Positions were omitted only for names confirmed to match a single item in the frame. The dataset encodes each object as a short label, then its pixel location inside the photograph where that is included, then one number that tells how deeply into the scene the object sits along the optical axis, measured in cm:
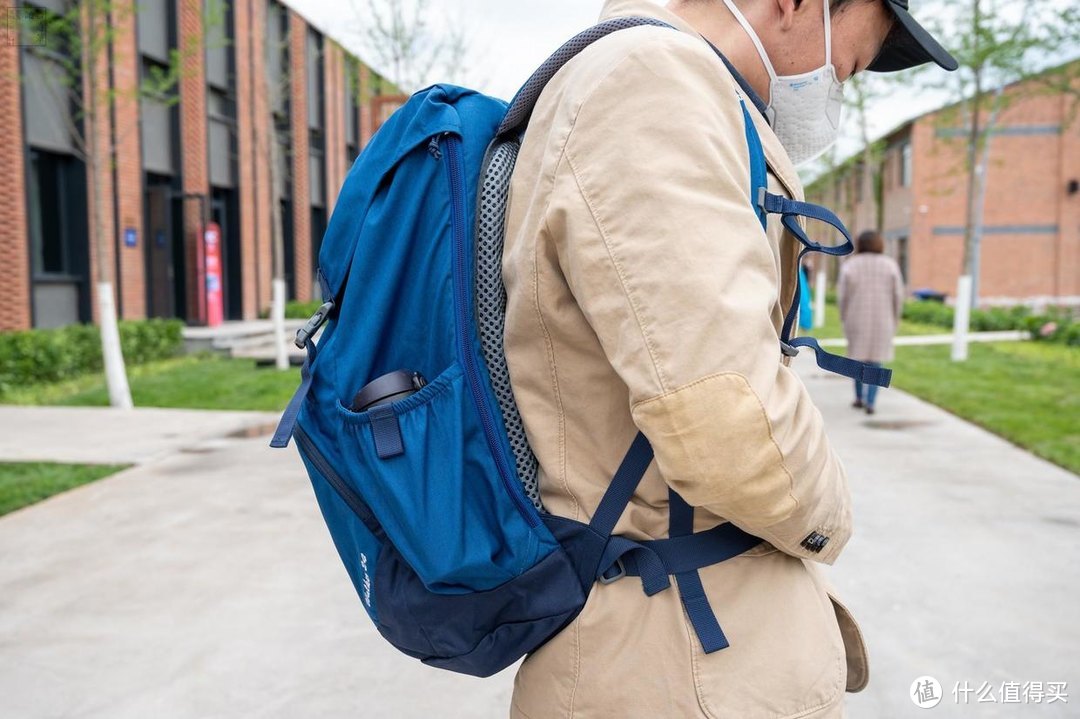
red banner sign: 1848
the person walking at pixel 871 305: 977
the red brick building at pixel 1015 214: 3403
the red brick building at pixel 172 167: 1348
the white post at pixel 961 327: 1440
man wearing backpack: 107
